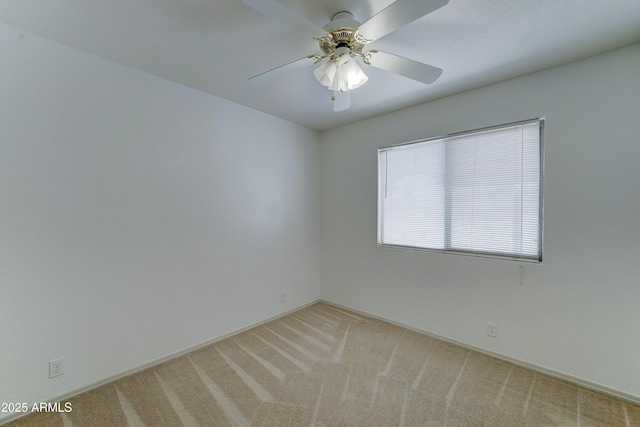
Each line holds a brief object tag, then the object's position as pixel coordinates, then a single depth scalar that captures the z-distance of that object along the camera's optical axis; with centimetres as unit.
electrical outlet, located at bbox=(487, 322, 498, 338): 238
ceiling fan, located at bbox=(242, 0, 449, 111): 119
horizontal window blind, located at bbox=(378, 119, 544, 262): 224
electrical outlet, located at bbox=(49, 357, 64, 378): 180
